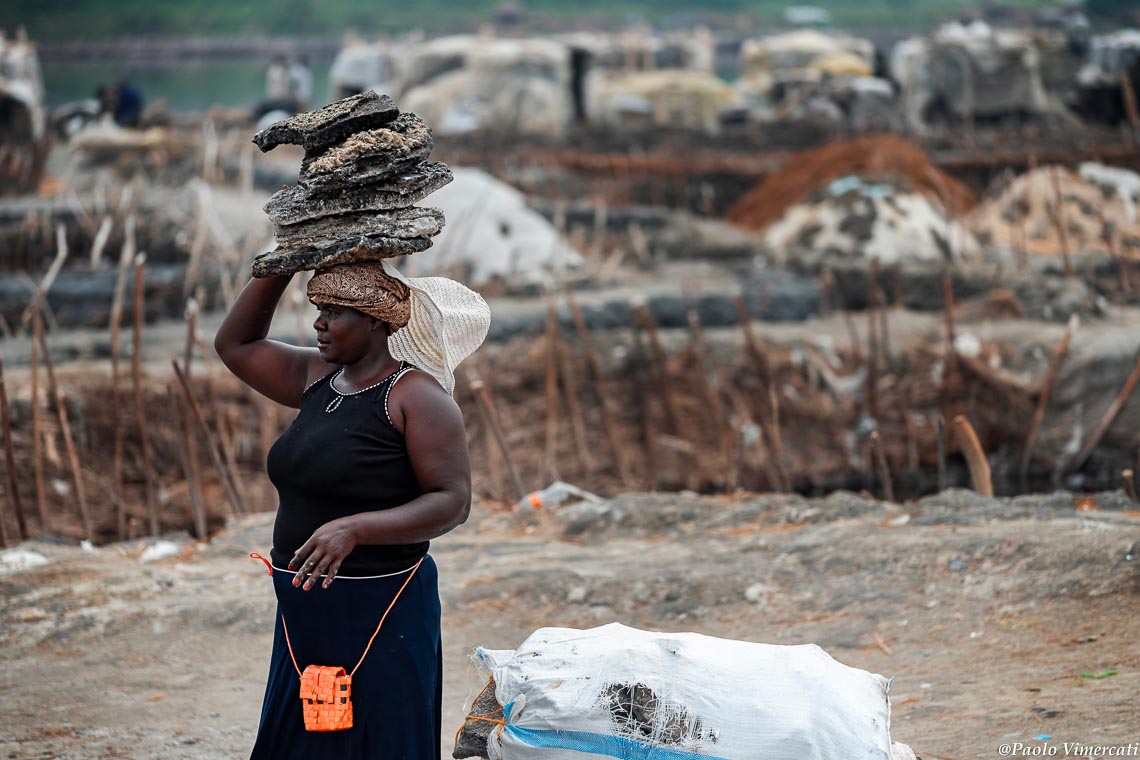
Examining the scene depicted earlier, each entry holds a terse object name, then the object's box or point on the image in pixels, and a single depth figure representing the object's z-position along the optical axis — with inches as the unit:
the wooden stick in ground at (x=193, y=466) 472.4
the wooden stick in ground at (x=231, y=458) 492.7
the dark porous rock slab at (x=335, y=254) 187.9
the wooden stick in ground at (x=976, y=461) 444.1
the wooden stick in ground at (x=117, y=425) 502.6
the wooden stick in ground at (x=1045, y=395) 682.8
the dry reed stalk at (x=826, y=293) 846.5
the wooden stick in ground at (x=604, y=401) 682.8
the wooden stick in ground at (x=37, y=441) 469.7
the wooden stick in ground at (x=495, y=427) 508.7
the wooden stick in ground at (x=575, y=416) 684.7
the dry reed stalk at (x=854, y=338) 726.5
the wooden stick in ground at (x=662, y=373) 685.9
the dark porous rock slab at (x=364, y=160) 194.5
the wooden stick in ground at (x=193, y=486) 472.7
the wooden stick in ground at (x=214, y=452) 445.7
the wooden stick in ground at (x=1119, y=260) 851.4
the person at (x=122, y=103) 1477.6
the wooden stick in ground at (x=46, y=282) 483.2
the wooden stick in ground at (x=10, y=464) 442.3
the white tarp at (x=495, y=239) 871.1
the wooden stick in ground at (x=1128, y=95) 934.4
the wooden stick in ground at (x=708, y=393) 635.5
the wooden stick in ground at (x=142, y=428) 470.9
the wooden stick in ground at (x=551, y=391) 669.0
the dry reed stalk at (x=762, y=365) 669.9
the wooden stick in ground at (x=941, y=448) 495.5
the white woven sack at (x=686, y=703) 195.9
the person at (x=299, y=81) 1772.9
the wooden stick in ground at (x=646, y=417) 713.0
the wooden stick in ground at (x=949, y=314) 658.8
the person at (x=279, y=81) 1747.0
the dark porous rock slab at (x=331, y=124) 197.2
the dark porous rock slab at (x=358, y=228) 193.0
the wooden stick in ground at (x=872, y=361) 697.6
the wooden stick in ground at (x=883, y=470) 488.9
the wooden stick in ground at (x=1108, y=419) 661.9
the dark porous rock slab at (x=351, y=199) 195.8
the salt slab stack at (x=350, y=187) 194.1
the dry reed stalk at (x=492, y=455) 617.9
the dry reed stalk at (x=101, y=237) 636.7
